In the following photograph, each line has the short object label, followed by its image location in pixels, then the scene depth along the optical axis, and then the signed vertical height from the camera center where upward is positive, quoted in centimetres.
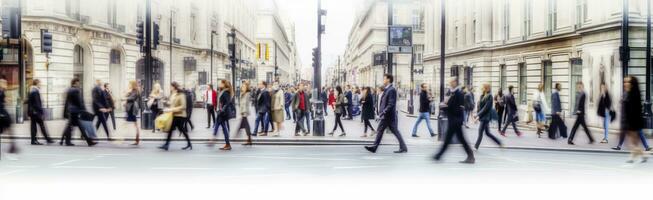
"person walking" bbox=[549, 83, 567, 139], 1709 -55
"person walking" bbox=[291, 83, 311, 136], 1792 -33
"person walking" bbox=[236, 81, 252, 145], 1491 -29
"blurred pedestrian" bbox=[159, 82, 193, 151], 1408 -38
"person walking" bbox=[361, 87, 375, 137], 1759 -36
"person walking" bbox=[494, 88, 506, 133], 2050 -31
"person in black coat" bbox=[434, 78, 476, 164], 1141 -43
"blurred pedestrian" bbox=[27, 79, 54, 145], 1519 -42
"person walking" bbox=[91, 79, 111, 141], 1568 -23
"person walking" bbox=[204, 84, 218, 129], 2103 -23
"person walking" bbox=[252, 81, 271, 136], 1755 -26
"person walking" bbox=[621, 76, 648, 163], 1167 -29
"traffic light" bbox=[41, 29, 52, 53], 2208 +158
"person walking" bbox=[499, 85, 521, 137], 1898 -39
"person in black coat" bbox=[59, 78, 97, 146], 1480 -32
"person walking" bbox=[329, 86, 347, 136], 1841 -32
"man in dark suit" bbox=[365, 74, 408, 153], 1339 -40
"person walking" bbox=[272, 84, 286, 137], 1792 -37
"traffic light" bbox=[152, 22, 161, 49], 2273 +187
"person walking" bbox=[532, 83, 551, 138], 1839 -33
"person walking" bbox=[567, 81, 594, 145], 1568 -47
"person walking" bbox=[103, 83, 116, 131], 1769 -22
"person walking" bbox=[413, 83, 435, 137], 1853 -26
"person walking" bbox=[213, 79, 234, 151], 1472 -20
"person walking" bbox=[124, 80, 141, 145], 1590 -22
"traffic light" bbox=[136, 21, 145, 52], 2139 +185
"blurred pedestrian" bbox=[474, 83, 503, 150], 1381 -49
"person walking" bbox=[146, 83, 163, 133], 1897 -25
